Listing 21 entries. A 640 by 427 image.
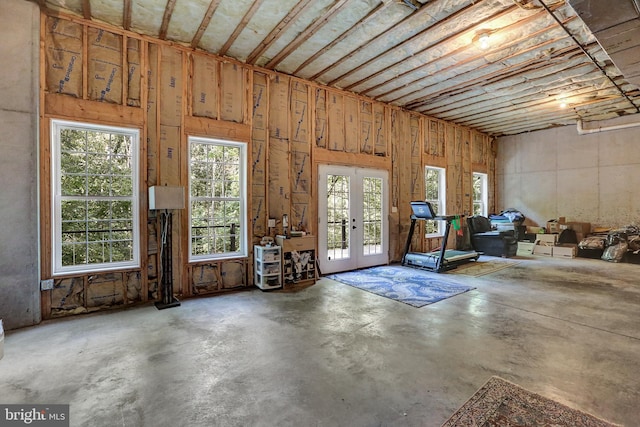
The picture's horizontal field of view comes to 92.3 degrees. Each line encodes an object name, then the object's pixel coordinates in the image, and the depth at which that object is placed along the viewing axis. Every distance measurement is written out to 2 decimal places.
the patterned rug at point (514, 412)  1.87
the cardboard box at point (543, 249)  7.98
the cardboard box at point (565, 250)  7.64
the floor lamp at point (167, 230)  3.98
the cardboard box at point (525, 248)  8.28
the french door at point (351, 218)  5.96
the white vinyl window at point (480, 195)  9.62
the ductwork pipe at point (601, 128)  7.48
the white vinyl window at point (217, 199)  4.72
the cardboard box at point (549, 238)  8.01
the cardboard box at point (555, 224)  8.24
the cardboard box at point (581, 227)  8.17
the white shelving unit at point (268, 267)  4.84
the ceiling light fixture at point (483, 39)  4.05
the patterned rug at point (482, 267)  6.09
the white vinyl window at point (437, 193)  8.11
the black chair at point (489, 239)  7.69
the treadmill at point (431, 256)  6.16
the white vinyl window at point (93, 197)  3.79
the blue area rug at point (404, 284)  4.49
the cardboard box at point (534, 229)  8.64
